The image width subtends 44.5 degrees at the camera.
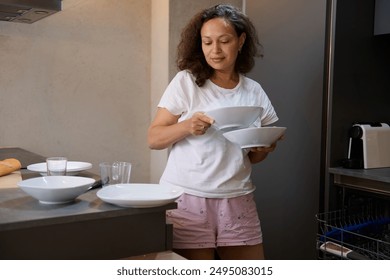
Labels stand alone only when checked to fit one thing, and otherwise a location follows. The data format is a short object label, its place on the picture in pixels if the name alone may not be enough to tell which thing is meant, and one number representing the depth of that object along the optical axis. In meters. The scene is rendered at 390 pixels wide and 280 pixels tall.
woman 1.61
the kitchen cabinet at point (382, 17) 2.23
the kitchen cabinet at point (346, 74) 2.19
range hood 2.20
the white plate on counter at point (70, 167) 1.87
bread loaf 1.87
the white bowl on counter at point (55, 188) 1.26
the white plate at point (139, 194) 1.27
